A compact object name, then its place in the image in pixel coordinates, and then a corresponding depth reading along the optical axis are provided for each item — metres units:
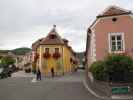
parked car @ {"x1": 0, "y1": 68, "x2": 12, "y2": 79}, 17.41
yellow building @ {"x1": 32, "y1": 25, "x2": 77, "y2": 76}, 19.64
